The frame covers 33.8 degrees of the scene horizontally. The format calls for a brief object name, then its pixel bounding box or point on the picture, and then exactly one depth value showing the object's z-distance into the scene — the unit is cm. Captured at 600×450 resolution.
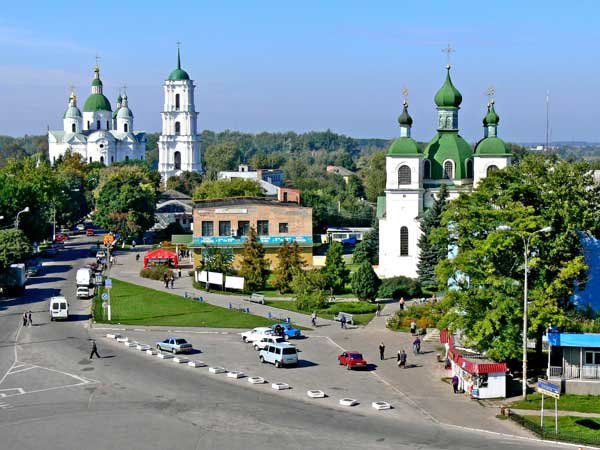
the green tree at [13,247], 7084
